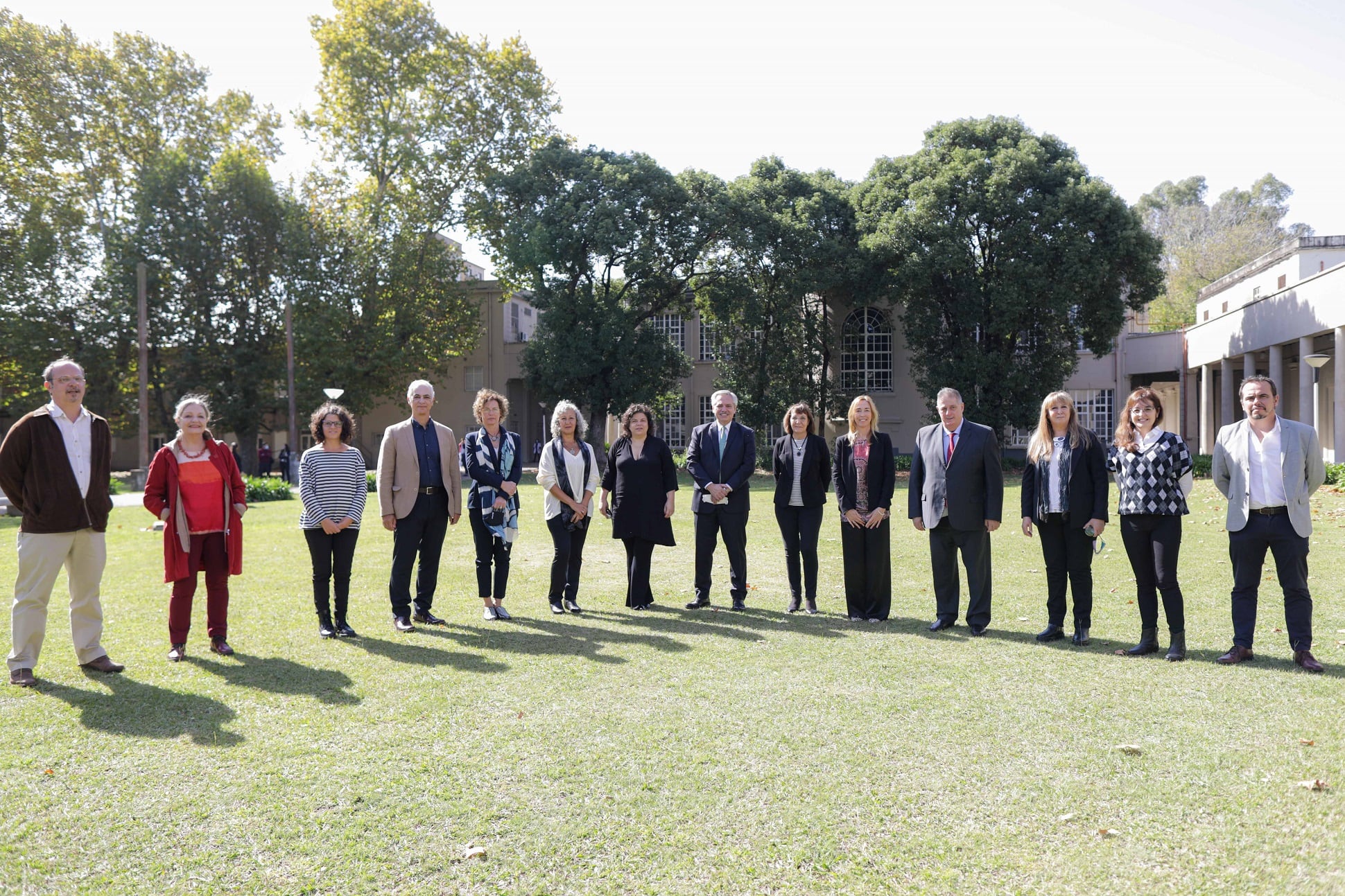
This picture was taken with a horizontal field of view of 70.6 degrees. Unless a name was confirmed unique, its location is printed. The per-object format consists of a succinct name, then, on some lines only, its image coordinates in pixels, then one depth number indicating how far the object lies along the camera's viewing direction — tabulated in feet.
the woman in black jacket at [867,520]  26.09
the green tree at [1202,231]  206.80
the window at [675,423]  148.56
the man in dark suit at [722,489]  28.30
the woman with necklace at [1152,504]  20.98
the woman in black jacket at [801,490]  27.20
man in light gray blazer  19.98
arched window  136.26
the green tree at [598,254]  113.80
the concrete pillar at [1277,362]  103.50
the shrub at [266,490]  79.51
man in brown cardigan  19.48
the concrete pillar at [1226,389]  119.96
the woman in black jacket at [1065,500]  22.68
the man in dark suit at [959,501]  24.40
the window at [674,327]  146.82
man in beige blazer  25.02
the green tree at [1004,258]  105.19
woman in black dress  27.99
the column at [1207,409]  128.36
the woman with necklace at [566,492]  27.43
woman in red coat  21.63
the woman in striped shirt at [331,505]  23.93
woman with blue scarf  26.25
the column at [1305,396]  88.74
